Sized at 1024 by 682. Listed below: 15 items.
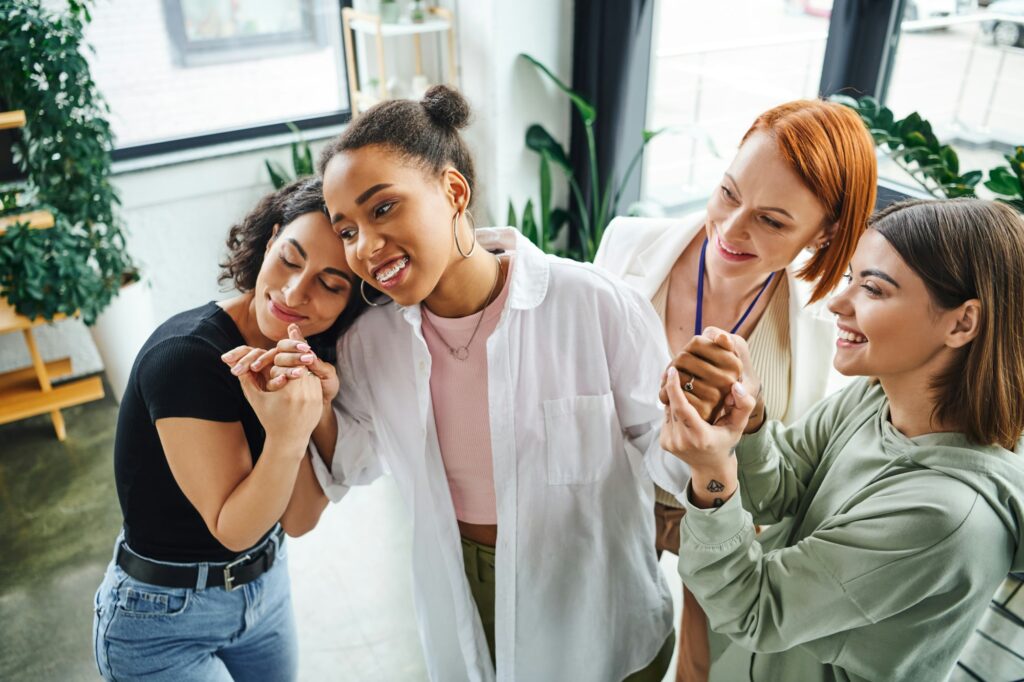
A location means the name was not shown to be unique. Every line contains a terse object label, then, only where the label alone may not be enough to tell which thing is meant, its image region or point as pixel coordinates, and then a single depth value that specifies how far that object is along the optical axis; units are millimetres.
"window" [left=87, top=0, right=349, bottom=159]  3430
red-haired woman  1396
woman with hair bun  1214
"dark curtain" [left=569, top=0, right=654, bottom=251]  3127
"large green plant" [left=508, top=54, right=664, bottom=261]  3195
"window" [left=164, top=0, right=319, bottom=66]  3502
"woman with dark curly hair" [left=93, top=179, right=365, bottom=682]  1186
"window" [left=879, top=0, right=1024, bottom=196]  2436
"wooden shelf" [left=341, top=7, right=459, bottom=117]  3344
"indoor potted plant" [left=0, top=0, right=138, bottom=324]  2756
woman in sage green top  990
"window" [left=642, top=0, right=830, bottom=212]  3236
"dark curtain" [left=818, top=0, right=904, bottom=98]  2445
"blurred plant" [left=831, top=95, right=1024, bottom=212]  1730
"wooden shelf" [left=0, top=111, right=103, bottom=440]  3039
